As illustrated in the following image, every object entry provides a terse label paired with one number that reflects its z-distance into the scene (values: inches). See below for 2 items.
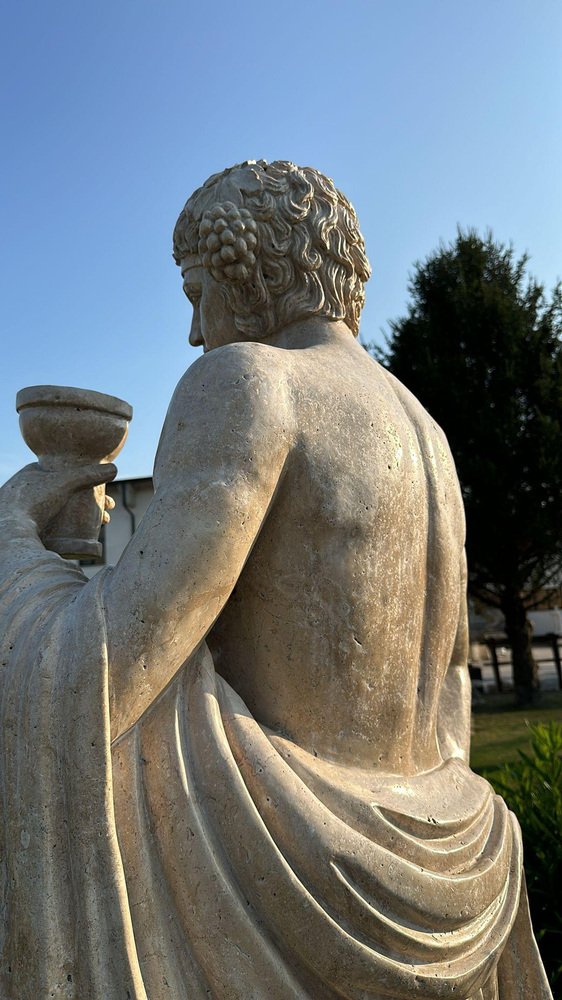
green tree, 642.8
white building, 631.8
